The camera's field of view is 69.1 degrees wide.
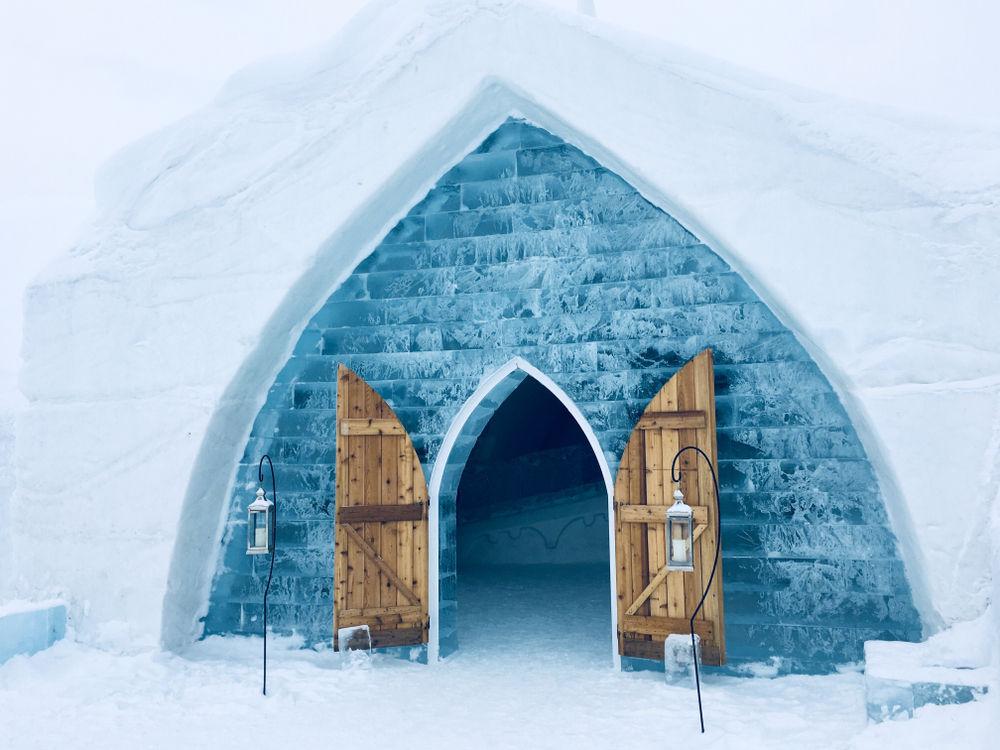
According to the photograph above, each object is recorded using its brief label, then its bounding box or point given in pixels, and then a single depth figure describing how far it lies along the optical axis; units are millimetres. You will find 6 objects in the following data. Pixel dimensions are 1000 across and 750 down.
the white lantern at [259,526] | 4875
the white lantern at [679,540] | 4152
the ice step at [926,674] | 3438
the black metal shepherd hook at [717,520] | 4559
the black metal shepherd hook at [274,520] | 5172
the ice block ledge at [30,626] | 5016
